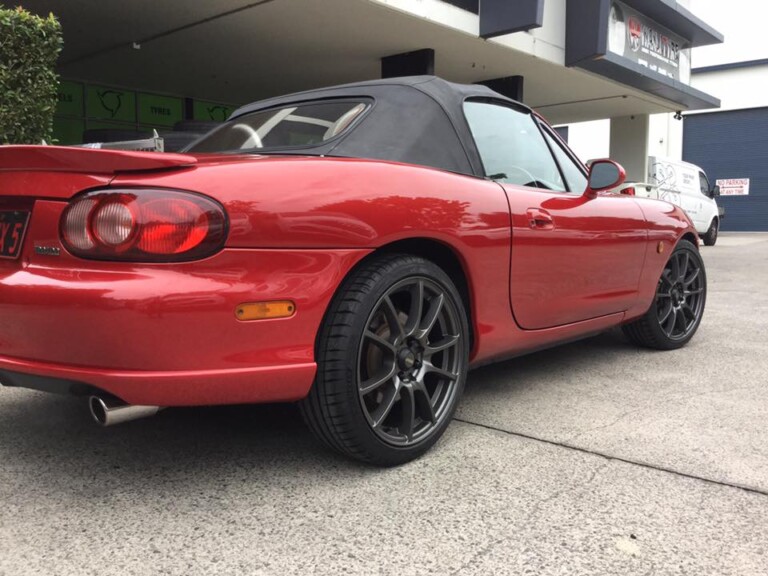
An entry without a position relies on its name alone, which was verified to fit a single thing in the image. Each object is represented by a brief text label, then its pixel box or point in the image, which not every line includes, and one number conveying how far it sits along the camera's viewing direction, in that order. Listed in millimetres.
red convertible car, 1802
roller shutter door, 24000
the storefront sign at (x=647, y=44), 12578
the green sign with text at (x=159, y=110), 14156
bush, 4512
